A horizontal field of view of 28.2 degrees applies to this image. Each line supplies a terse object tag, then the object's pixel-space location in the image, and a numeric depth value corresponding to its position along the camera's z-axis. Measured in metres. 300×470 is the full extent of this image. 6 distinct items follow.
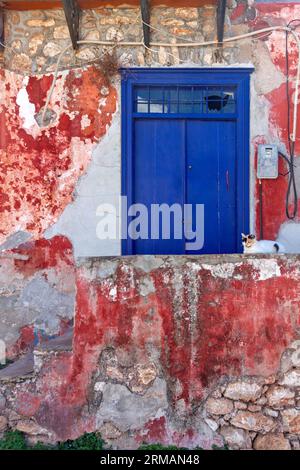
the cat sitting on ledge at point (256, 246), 5.93
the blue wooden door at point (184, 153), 7.20
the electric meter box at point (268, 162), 6.96
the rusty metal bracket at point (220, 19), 6.79
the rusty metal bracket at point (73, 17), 6.85
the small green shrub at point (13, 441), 5.02
